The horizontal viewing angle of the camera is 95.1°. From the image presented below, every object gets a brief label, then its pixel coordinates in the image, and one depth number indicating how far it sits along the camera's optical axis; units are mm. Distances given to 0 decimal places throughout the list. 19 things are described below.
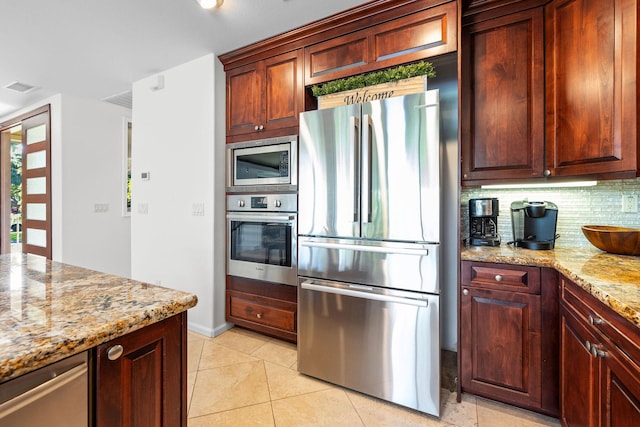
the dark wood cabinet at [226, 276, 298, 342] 2354
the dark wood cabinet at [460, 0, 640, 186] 1416
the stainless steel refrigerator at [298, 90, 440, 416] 1617
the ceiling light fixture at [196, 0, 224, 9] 1869
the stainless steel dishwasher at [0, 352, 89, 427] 562
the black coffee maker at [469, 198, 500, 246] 1945
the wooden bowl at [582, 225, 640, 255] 1530
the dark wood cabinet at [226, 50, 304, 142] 2303
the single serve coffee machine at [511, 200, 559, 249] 1846
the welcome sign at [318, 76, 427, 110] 1808
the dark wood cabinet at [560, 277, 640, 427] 885
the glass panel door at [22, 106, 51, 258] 3713
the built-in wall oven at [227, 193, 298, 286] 2334
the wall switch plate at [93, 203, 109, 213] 3871
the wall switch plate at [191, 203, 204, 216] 2658
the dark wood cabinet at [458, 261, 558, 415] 1538
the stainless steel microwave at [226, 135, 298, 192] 2314
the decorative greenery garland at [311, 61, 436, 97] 1804
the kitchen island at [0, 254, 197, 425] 629
